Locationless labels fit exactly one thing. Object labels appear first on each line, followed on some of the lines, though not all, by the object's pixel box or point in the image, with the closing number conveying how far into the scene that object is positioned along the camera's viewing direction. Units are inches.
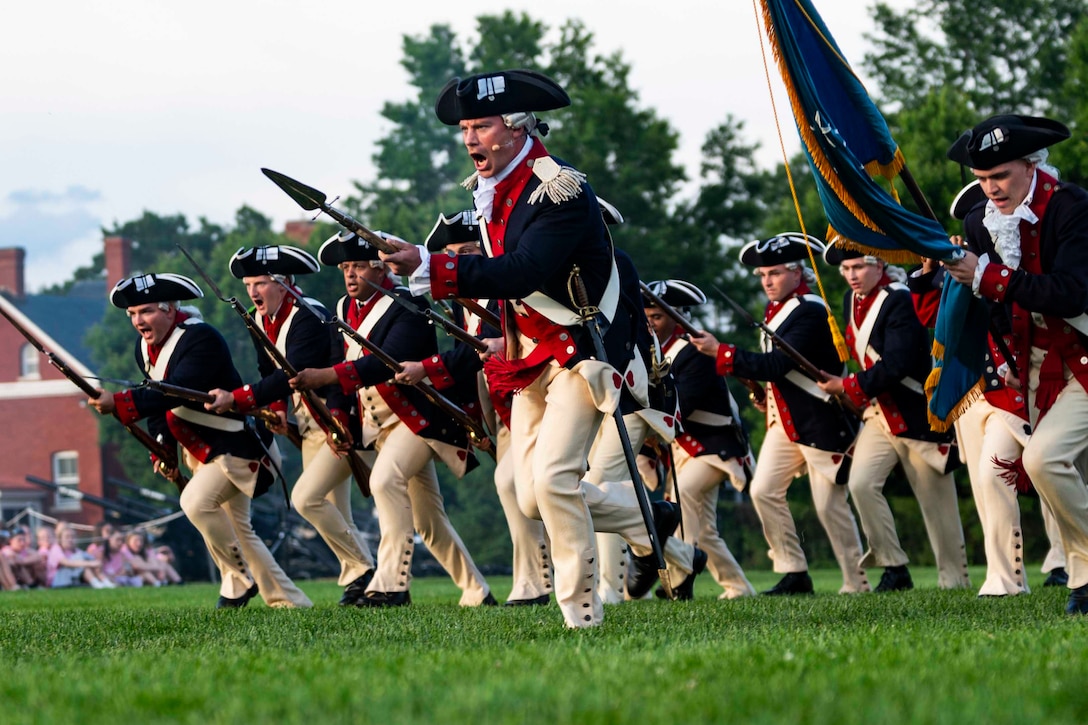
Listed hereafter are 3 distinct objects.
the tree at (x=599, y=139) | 1710.1
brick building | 2096.5
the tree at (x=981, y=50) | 1785.2
